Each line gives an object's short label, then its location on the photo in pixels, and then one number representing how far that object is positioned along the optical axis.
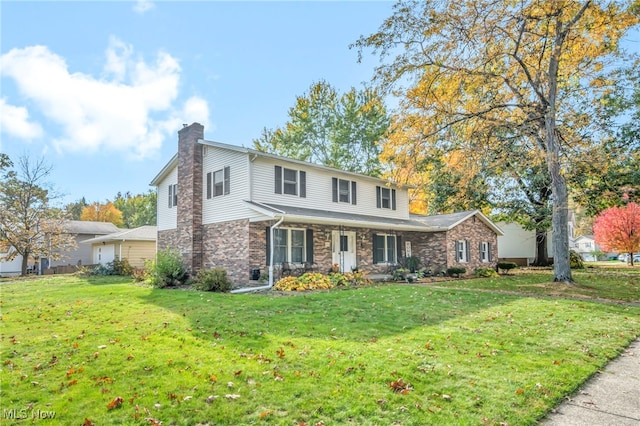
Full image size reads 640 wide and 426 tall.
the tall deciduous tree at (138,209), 50.97
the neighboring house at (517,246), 32.94
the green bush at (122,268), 22.50
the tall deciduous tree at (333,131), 36.38
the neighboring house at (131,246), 25.25
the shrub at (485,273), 20.92
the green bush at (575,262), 27.30
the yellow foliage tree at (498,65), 13.76
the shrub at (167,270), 15.15
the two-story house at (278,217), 15.05
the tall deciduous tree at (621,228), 28.59
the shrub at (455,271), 19.94
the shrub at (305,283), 13.07
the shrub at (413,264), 19.89
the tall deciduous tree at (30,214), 24.75
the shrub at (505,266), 23.41
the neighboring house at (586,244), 66.06
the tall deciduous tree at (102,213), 53.31
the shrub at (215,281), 13.40
